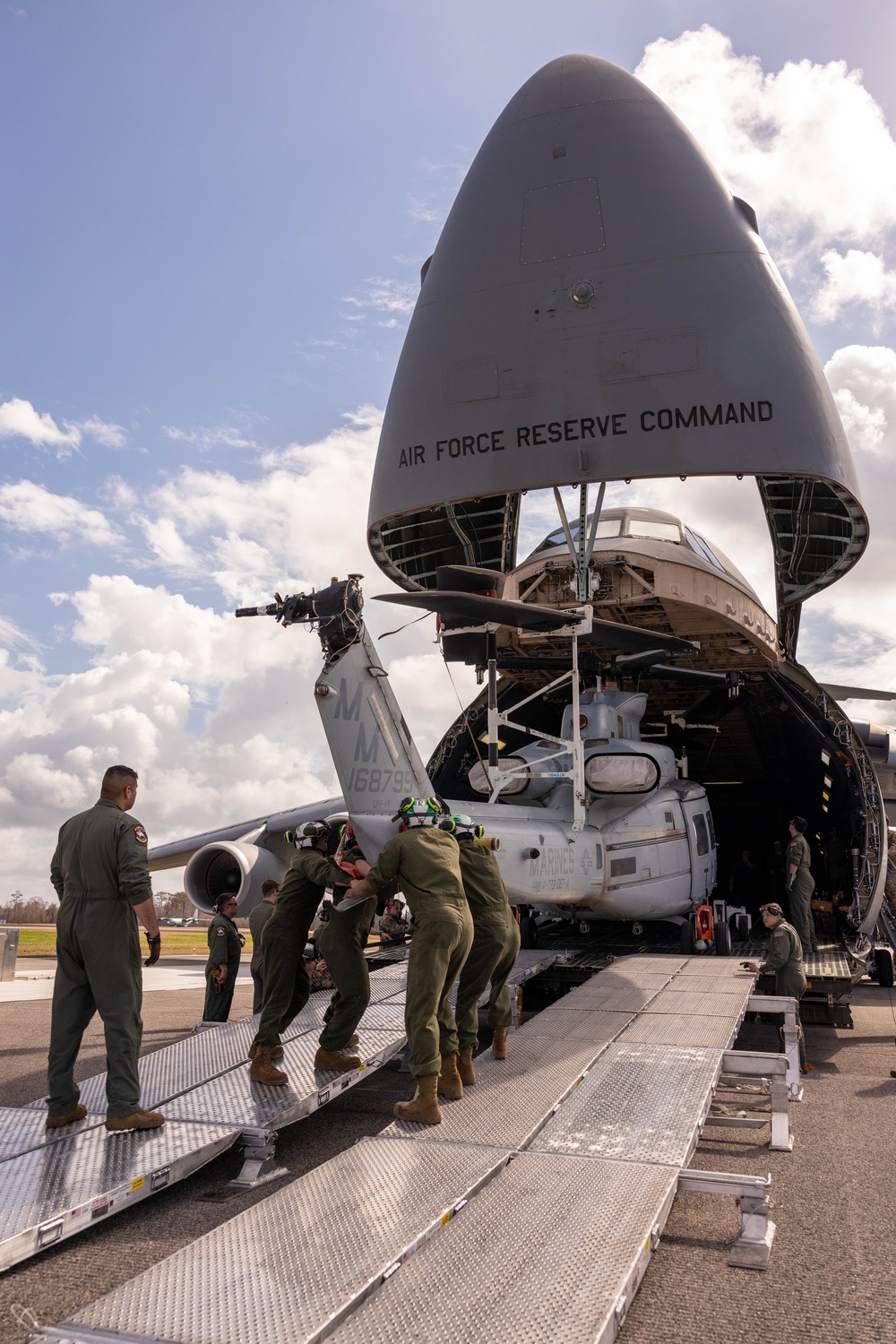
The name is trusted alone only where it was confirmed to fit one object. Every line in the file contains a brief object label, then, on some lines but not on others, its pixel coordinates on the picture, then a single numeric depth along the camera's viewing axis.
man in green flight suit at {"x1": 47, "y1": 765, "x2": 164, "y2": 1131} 4.75
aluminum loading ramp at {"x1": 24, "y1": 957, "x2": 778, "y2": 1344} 2.97
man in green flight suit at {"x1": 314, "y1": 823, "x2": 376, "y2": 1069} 5.88
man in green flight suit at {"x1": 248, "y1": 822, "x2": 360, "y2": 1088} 5.69
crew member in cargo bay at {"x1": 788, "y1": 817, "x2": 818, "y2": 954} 10.45
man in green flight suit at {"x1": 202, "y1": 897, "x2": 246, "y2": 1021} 8.27
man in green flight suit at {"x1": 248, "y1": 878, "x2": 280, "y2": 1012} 7.77
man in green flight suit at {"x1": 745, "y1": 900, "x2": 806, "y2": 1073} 8.26
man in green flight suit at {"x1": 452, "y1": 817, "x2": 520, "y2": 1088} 6.23
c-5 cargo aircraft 9.87
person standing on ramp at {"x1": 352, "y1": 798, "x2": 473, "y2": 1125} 5.18
